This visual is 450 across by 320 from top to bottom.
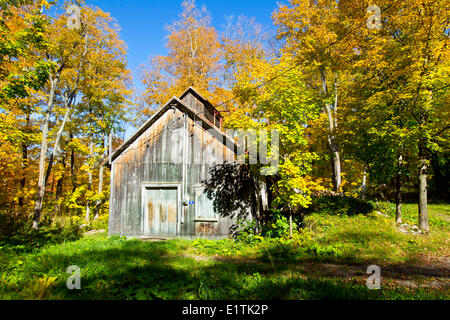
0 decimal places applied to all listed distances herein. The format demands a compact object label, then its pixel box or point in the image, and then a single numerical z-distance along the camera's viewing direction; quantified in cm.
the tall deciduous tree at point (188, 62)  2120
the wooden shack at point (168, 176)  982
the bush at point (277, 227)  887
